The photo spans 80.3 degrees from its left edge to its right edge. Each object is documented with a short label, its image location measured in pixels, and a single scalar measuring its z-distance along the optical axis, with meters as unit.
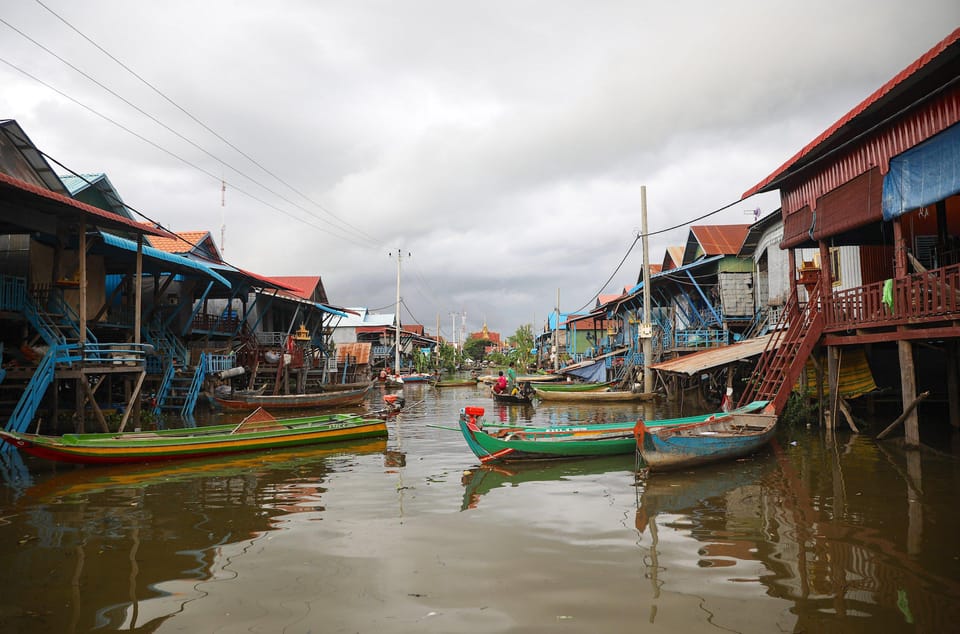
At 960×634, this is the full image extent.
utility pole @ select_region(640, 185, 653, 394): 22.70
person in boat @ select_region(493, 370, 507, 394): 25.86
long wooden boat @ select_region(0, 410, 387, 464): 10.67
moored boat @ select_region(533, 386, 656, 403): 24.56
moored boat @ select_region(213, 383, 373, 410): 22.12
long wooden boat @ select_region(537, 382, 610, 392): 27.62
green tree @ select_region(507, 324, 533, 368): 65.88
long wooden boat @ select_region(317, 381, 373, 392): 29.53
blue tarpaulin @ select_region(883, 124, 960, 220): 9.98
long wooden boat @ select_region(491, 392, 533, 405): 25.22
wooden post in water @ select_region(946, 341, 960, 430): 12.08
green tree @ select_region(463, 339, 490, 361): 100.38
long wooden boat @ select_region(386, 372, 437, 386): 39.62
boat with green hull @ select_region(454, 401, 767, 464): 11.30
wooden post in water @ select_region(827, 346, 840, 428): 13.31
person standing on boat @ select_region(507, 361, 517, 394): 26.47
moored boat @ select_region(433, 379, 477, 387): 41.09
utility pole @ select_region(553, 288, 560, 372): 50.29
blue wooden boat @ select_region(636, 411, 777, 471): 9.92
